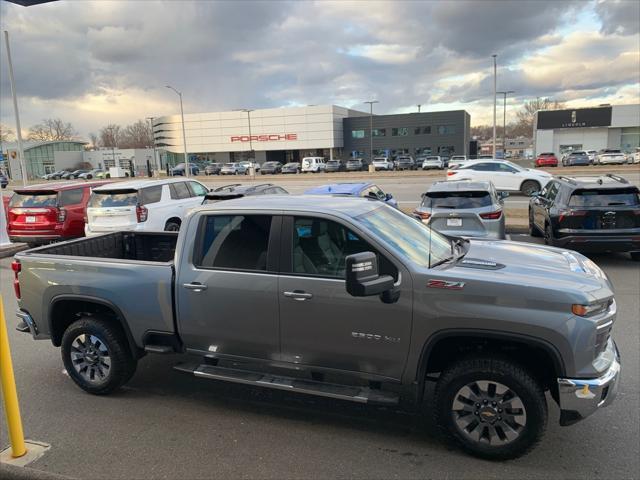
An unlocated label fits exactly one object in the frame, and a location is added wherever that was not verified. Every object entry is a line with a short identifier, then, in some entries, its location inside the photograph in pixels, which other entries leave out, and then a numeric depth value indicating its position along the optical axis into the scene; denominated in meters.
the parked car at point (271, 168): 66.12
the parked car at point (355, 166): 61.79
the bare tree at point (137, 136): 144.12
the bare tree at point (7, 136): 102.43
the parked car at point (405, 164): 59.29
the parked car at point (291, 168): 63.54
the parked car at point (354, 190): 10.95
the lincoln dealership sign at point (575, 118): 69.69
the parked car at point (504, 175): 22.56
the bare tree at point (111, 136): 150.50
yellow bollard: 3.32
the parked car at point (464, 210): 8.86
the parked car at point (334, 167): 62.44
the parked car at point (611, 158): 50.25
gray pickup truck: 3.23
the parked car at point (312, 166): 62.59
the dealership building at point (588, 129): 69.06
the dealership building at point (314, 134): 80.44
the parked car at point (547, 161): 53.05
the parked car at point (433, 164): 54.60
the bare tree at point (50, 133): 133.38
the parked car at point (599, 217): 8.83
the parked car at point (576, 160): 50.31
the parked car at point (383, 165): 58.88
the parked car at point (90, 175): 73.88
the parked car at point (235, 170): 66.12
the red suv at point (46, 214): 12.16
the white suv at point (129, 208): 11.46
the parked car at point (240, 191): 11.35
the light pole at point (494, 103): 48.67
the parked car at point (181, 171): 69.75
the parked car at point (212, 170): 70.04
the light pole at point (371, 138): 80.25
